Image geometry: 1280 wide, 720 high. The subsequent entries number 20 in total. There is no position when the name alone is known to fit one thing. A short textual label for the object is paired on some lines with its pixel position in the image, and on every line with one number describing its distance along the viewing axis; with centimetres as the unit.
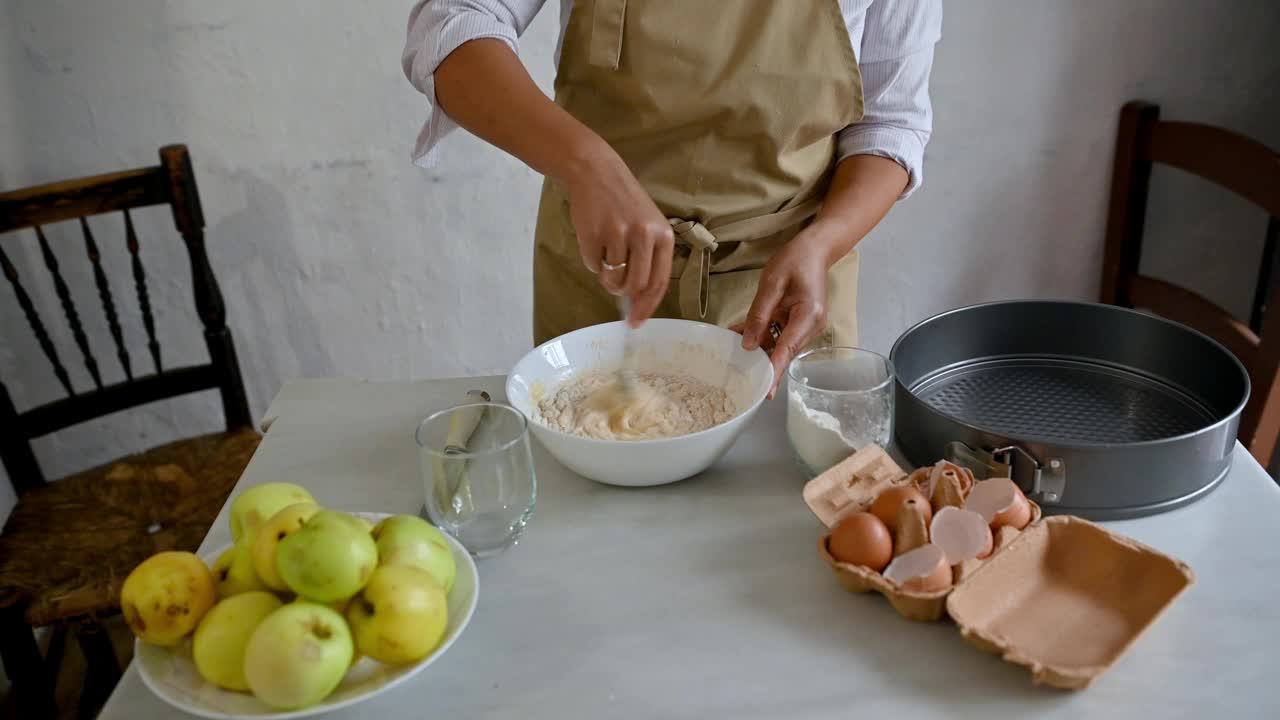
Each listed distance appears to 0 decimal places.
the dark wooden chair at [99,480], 136
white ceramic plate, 72
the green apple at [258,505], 81
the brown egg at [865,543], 83
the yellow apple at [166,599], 73
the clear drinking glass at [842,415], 97
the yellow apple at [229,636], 71
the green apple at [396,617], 72
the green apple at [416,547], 77
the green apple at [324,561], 70
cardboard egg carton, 76
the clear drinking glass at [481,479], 87
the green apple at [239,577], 77
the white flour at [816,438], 97
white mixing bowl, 96
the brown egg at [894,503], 85
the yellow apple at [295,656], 68
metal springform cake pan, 88
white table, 74
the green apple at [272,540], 74
